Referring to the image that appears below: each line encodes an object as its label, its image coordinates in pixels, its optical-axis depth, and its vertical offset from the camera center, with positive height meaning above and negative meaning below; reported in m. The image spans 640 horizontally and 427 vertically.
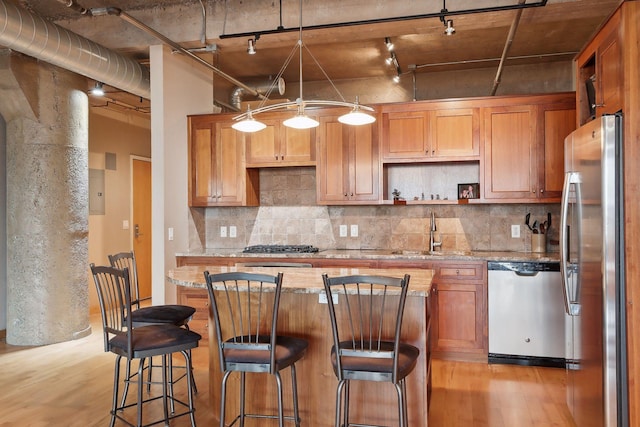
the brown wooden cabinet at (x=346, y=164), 4.89 +0.50
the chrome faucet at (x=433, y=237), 4.91 -0.25
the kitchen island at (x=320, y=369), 2.74 -0.90
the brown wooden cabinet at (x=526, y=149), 4.43 +0.57
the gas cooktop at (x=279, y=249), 4.92 -0.36
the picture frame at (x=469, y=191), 4.96 +0.21
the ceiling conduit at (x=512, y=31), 3.83 +1.48
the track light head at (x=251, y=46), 4.48 +1.54
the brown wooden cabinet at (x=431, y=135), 4.65 +0.75
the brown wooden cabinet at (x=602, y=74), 2.46 +0.79
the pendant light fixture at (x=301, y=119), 3.23 +0.64
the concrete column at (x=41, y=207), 4.91 +0.09
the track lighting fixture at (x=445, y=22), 3.91 +1.55
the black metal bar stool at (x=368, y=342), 2.28 -0.67
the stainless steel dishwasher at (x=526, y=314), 4.06 -0.86
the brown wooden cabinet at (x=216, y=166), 5.23 +0.52
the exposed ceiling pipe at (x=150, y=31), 3.91 +1.59
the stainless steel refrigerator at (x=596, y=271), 2.38 -0.32
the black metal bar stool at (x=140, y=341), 2.60 -0.69
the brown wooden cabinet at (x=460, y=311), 4.27 -0.87
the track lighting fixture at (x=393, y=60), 4.93 +1.70
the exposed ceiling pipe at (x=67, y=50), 3.67 +1.40
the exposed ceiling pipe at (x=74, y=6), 3.80 +1.67
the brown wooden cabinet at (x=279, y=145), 5.06 +0.72
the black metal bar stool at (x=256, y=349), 2.42 -0.69
